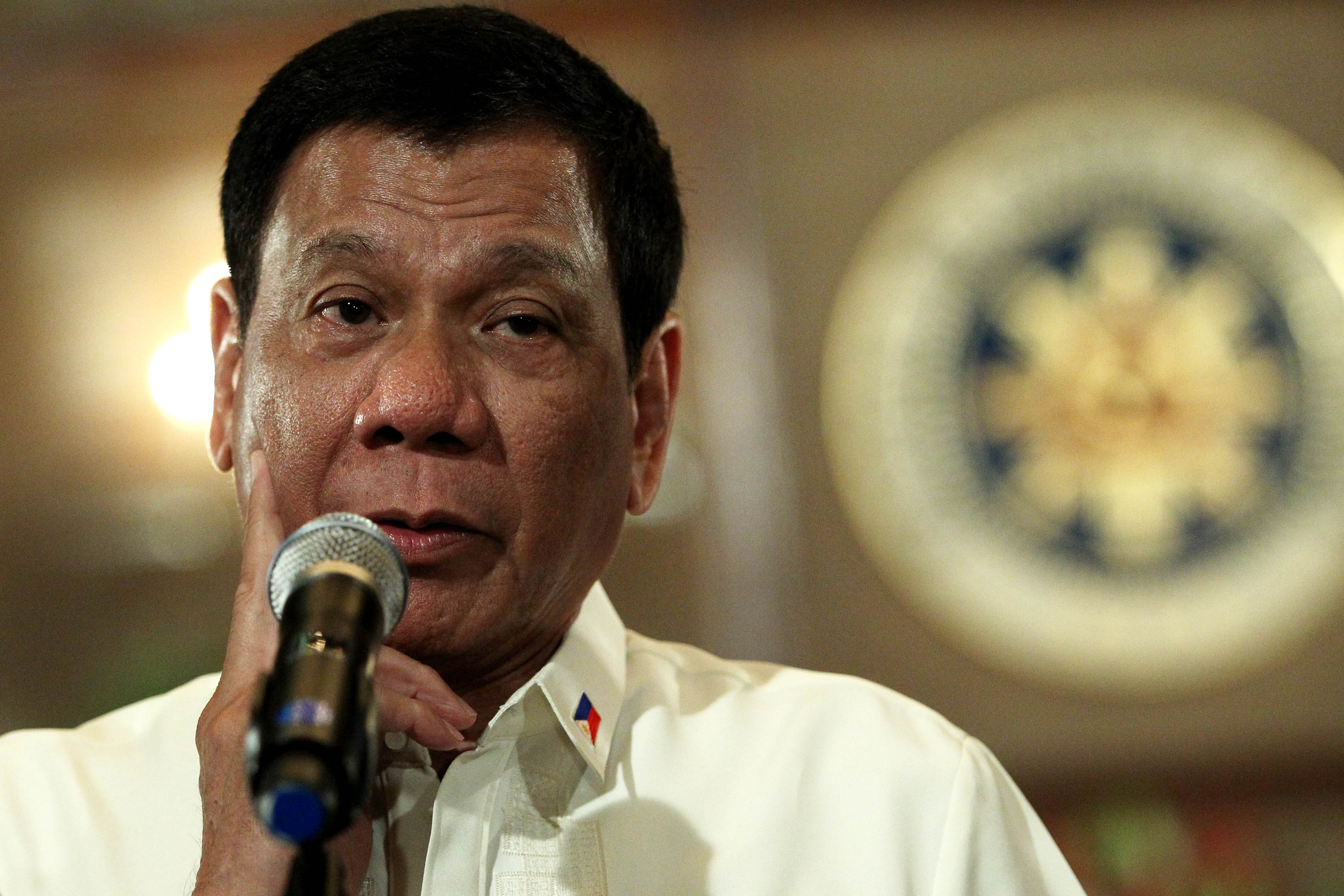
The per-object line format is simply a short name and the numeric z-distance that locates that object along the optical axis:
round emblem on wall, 3.77
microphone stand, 2.66
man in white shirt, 2.85
